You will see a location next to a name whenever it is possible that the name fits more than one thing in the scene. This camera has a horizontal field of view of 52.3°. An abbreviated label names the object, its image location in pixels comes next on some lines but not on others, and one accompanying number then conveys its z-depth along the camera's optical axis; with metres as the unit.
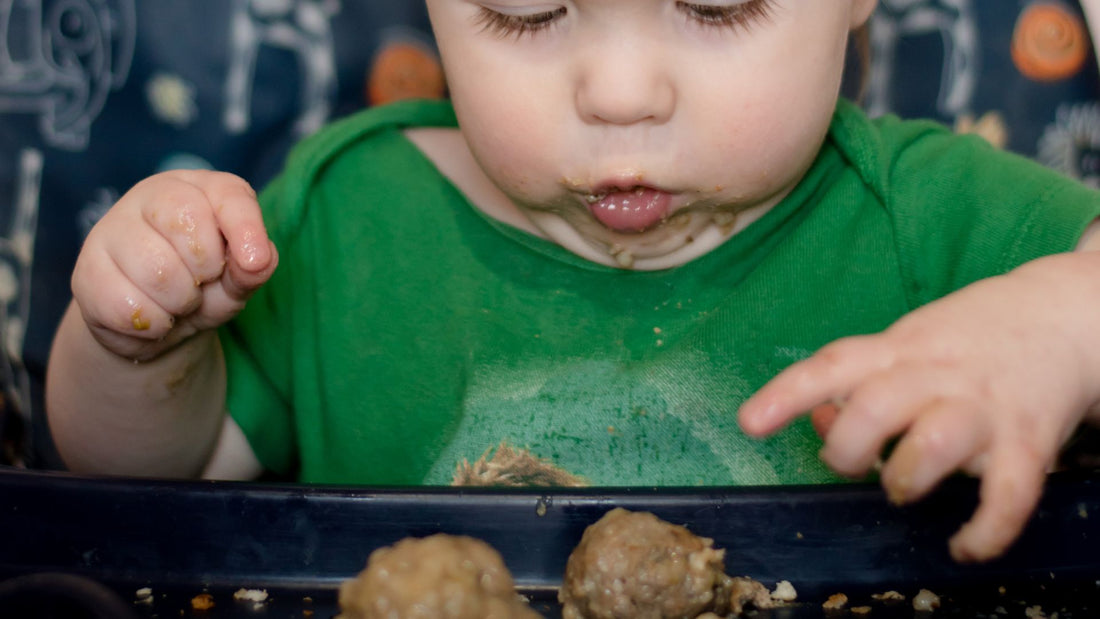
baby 0.60
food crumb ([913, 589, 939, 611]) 0.65
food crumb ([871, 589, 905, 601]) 0.66
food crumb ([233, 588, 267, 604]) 0.68
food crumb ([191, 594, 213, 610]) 0.67
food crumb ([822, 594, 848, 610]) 0.66
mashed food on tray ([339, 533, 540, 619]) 0.58
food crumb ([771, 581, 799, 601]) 0.66
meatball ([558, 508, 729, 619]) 0.62
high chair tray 0.67
